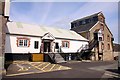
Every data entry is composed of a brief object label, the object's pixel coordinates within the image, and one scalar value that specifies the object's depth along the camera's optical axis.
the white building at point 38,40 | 13.28
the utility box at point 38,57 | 13.35
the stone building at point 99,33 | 19.82
